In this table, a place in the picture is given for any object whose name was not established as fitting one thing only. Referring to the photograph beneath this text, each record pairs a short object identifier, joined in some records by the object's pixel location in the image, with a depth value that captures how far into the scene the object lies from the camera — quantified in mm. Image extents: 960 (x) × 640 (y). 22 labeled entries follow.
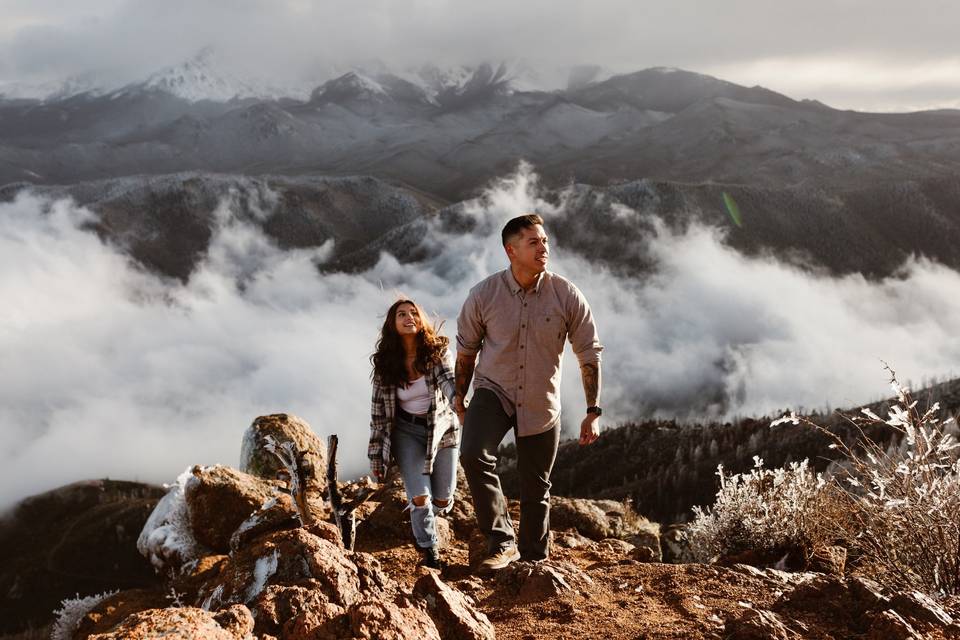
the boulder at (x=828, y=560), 4250
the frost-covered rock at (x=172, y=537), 5488
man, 3945
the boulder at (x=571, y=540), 5262
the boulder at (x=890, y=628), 2508
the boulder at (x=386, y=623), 2287
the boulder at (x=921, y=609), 2629
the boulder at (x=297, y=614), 2289
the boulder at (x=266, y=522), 4645
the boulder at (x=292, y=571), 2559
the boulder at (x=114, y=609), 4098
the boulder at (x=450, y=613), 2658
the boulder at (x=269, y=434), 6902
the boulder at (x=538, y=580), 3346
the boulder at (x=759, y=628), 2531
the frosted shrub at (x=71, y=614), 4477
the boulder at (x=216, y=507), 5539
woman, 4246
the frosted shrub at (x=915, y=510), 3266
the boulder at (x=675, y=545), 6445
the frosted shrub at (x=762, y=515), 4578
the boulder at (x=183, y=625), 1991
